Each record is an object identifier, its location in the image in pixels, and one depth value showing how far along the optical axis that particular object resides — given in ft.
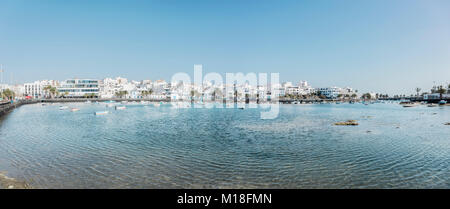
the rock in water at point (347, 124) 114.83
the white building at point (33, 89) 637.30
